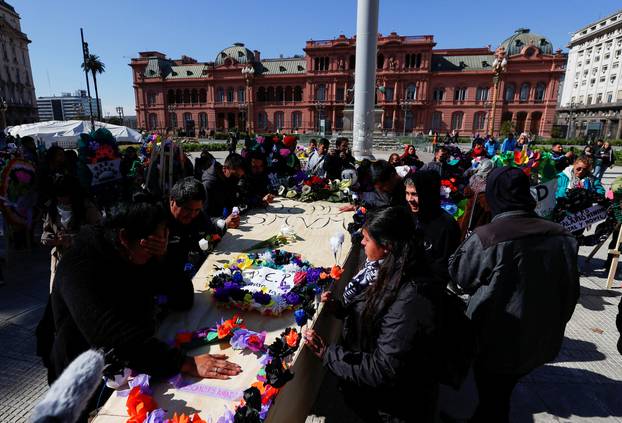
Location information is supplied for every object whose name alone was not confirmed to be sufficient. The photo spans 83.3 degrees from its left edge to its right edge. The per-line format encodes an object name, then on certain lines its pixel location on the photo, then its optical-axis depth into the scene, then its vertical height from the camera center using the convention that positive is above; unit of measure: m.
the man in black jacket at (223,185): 3.85 -0.60
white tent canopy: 14.75 -0.19
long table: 1.46 -1.10
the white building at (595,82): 46.38 +7.85
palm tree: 43.90 +7.93
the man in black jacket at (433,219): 2.59 -0.64
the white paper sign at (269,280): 2.29 -1.01
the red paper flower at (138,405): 1.34 -1.07
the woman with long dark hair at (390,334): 1.50 -0.89
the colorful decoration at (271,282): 2.13 -1.01
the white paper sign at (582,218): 4.61 -1.06
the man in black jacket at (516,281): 1.95 -0.82
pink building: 42.97 +5.83
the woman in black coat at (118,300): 1.40 -0.71
